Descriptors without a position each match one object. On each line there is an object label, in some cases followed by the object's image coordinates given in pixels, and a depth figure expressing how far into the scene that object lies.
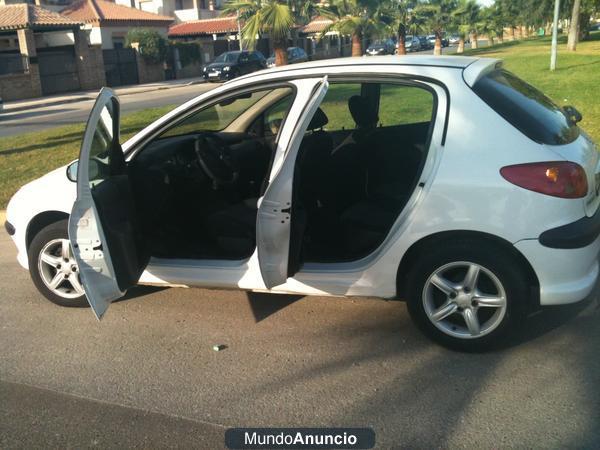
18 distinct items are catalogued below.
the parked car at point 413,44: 53.91
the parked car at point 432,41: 59.22
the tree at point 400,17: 33.41
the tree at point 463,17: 45.62
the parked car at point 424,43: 57.31
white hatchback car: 3.31
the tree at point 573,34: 32.10
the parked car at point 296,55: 35.56
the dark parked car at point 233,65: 31.08
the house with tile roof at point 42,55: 29.22
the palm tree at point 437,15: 43.03
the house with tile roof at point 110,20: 40.16
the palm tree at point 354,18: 28.84
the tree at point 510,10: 58.34
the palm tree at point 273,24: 20.64
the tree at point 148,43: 35.72
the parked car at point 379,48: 44.41
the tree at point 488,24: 50.24
